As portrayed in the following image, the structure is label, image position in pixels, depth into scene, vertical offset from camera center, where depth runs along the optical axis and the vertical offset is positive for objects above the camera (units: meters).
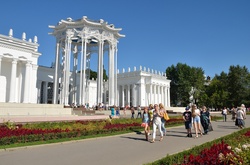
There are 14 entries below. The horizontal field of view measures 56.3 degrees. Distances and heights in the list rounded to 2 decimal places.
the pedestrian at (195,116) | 14.62 -0.80
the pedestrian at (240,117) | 19.39 -1.22
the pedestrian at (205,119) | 16.05 -1.11
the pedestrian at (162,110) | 14.09 -0.40
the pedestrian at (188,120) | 14.83 -1.06
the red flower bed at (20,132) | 11.43 -1.45
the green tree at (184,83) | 75.12 +6.69
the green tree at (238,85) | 70.50 +5.48
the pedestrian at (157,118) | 13.05 -0.82
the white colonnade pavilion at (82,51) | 41.84 +10.47
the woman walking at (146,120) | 13.45 -0.97
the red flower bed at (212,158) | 5.36 -1.39
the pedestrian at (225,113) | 30.01 -1.31
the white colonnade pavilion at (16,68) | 33.75 +5.53
